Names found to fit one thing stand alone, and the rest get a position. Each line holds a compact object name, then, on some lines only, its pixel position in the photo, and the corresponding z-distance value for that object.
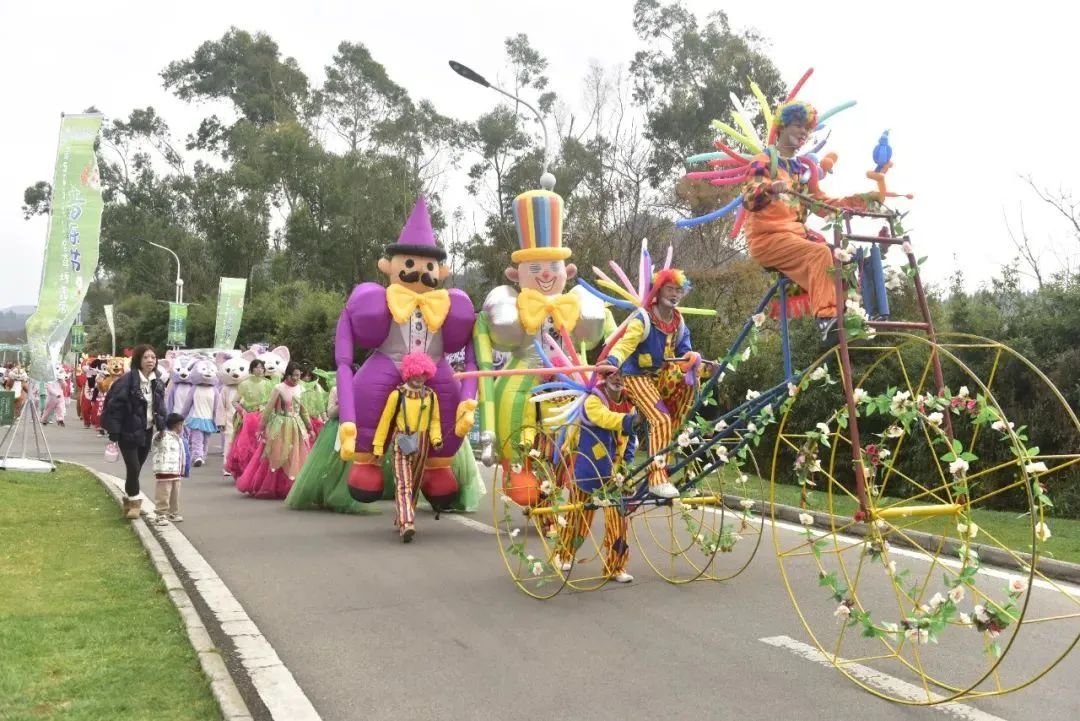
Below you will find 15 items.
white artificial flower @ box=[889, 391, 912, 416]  4.21
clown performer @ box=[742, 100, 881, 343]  4.61
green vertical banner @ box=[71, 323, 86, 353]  40.04
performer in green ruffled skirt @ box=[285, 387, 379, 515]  10.04
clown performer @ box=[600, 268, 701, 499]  6.20
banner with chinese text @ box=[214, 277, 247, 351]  26.05
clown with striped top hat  8.64
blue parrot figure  4.56
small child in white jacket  9.21
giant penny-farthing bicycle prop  3.75
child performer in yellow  8.20
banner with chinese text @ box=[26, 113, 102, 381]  12.03
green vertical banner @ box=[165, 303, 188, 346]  30.17
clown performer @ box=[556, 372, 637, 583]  6.27
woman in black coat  8.99
